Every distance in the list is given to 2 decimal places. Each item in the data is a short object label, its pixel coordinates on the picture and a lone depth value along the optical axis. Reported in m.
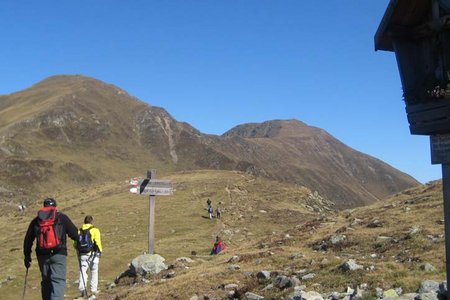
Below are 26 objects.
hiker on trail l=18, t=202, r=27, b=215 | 55.53
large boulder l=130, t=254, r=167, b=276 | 19.09
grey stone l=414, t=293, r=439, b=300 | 8.52
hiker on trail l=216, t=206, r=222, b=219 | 41.76
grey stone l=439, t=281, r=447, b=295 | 8.47
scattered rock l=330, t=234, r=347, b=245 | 19.42
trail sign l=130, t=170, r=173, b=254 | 21.91
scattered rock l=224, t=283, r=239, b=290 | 13.38
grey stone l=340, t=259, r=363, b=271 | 12.51
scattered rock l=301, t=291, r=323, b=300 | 9.97
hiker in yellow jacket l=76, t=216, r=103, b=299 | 15.79
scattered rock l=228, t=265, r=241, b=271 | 15.97
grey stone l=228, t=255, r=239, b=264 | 18.17
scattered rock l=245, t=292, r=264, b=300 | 11.64
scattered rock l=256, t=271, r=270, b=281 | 13.48
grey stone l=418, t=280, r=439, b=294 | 9.22
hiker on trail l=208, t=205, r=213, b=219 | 41.47
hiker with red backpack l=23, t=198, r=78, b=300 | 9.73
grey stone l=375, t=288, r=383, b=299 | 9.83
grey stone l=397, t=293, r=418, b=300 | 8.92
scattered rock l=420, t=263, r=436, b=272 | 11.73
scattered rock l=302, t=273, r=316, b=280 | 12.70
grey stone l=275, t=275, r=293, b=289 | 12.13
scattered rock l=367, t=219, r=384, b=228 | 21.70
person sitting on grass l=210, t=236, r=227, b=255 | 25.08
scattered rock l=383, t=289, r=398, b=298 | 9.56
